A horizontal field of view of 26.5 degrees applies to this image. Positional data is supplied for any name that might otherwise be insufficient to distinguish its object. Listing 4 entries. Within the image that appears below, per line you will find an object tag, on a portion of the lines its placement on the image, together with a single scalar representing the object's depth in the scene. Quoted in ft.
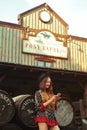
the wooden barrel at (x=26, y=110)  12.67
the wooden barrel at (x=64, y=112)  13.94
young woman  7.99
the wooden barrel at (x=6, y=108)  12.35
